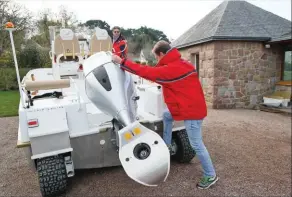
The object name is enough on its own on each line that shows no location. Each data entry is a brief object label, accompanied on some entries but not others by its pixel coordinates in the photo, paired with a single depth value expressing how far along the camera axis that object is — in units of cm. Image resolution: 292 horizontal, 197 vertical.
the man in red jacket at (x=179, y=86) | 241
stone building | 805
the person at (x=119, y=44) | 314
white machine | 199
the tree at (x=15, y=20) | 1321
